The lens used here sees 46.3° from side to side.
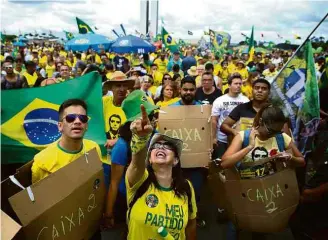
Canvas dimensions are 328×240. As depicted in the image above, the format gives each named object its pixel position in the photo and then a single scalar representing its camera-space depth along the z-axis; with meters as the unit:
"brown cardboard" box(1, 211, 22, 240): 1.80
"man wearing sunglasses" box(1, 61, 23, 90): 6.70
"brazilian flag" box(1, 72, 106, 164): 3.81
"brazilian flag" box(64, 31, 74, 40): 22.46
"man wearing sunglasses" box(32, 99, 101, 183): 2.47
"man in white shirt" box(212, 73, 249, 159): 5.02
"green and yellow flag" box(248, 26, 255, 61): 15.47
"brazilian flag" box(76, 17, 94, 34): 13.59
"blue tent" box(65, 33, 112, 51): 11.71
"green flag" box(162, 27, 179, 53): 16.25
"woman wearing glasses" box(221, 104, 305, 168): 2.99
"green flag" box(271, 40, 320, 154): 4.12
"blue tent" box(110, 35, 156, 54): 11.70
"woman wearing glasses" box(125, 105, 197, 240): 2.34
